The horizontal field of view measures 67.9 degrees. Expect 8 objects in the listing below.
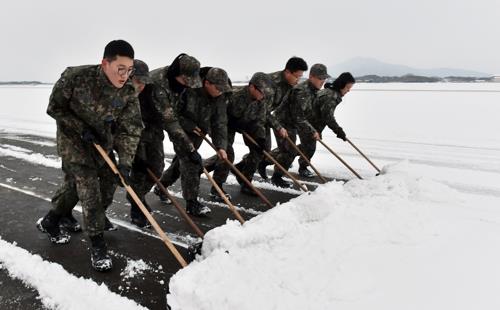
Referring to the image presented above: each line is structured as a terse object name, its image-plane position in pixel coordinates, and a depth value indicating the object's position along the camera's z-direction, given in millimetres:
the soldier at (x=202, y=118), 4379
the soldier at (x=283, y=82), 5471
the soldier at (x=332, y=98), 6426
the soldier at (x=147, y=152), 4203
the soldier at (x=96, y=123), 3076
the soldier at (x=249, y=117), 5004
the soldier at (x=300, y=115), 5977
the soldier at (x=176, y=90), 4027
